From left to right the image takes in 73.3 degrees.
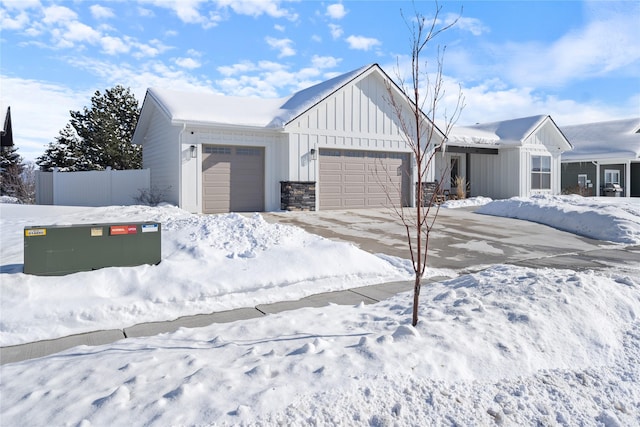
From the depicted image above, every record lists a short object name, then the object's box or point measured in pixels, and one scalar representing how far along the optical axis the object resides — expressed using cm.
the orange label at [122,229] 585
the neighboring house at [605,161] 2553
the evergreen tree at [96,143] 2822
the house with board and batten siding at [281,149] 1417
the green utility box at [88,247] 537
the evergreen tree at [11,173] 2283
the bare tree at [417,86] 371
